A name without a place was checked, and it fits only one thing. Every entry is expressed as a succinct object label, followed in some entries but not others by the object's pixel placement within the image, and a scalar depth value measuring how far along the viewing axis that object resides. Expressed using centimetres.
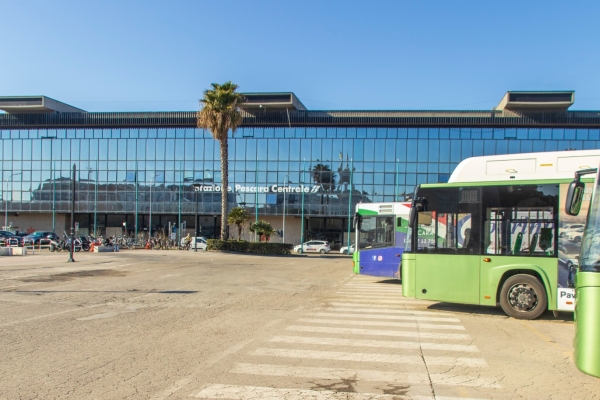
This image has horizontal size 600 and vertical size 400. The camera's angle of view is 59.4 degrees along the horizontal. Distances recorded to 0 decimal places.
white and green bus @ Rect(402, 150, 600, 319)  1076
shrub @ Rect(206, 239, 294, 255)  4381
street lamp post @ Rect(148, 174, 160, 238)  6625
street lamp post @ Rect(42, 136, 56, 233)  6700
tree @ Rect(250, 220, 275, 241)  5256
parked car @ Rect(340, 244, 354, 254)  5693
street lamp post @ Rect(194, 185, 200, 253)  6469
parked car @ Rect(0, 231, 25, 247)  4683
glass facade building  6253
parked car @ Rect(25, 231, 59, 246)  5238
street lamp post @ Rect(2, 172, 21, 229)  6796
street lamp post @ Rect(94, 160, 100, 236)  6694
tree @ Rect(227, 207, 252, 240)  5034
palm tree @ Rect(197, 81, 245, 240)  4391
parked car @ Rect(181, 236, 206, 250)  5169
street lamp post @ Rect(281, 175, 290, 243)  6476
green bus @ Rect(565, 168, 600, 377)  506
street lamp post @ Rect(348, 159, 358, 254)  6275
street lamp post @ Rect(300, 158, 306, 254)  6194
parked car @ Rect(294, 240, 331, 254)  5766
